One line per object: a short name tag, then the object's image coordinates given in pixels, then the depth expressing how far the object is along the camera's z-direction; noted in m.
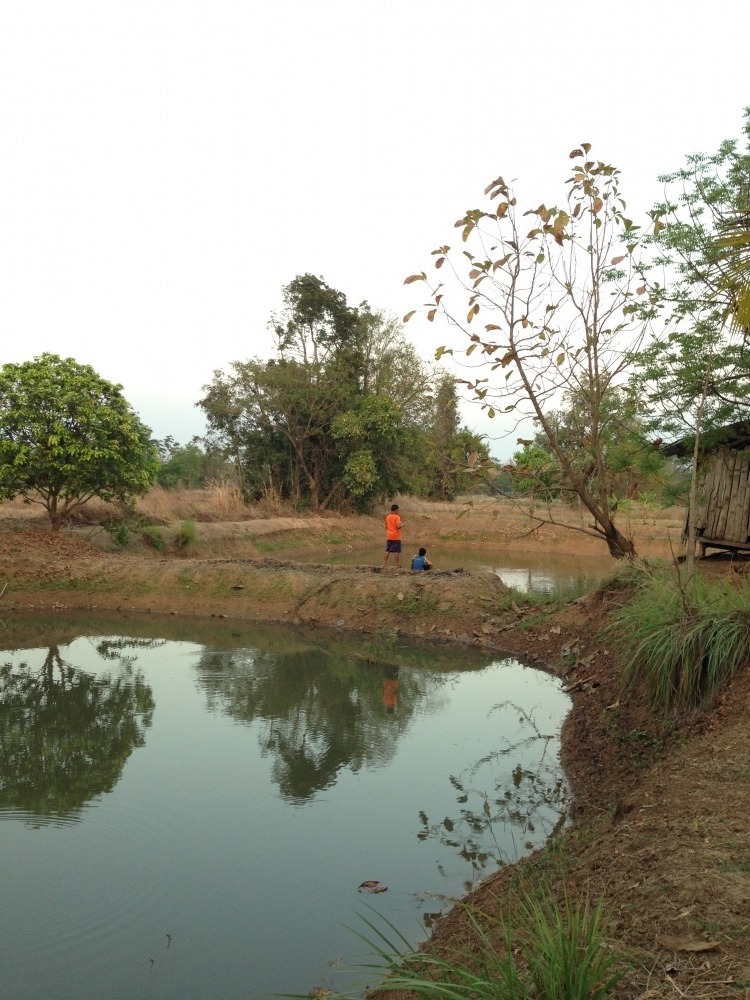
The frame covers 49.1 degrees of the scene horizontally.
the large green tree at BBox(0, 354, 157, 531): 15.99
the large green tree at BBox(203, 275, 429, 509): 28.31
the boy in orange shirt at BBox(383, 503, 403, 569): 16.92
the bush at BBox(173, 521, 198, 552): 19.59
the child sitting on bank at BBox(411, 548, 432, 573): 15.27
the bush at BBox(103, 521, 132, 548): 17.98
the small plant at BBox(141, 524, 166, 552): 19.03
